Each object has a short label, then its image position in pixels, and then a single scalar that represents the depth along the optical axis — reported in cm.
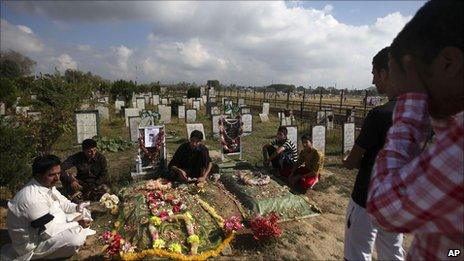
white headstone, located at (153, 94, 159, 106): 3247
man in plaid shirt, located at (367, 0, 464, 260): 83
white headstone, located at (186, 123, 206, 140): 1221
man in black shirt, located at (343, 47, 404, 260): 251
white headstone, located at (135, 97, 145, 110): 2475
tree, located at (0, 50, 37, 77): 6556
